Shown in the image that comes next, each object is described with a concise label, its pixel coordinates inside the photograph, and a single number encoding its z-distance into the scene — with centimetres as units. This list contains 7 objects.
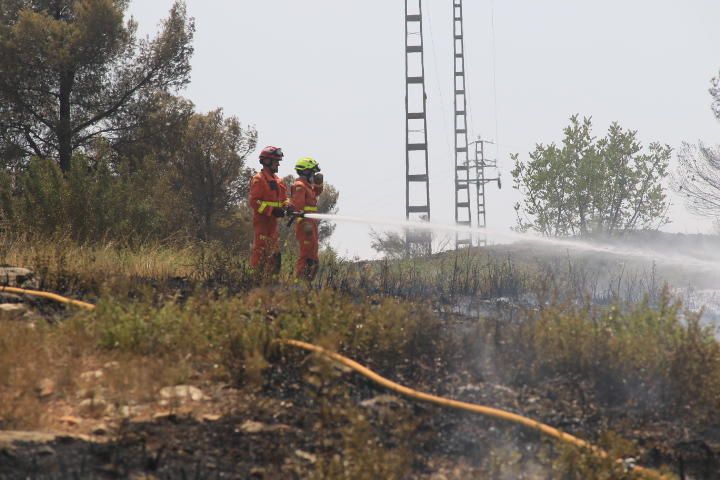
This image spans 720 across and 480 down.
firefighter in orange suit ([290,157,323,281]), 2089
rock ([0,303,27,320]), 1315
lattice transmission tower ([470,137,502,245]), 6919
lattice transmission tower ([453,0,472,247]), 6106
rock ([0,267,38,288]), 1577
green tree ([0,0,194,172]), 4034
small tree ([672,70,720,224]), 5025
